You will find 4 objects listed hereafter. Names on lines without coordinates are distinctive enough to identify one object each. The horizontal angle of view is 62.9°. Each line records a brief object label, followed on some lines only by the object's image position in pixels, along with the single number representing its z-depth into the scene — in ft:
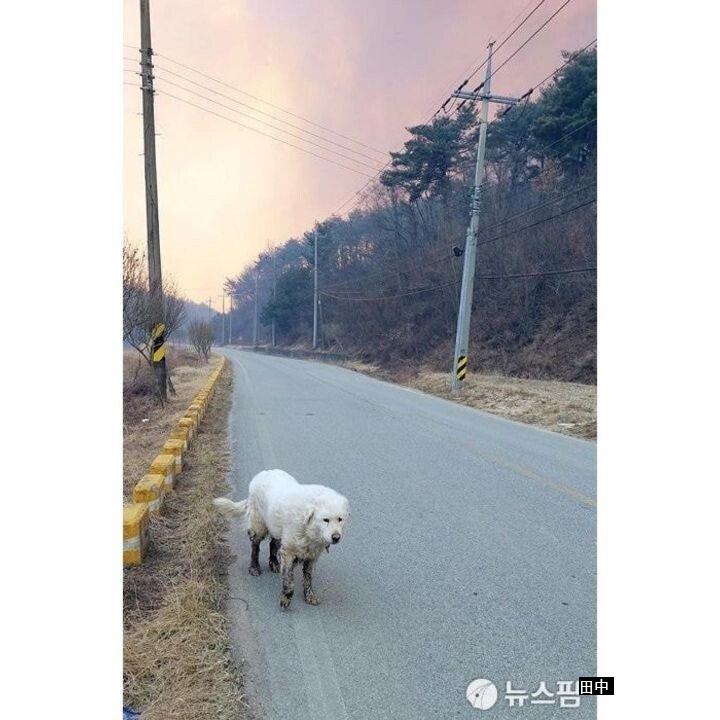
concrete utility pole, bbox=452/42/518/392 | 47.19
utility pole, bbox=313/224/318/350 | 132.33
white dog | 9.99
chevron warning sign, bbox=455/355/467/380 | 52.16
